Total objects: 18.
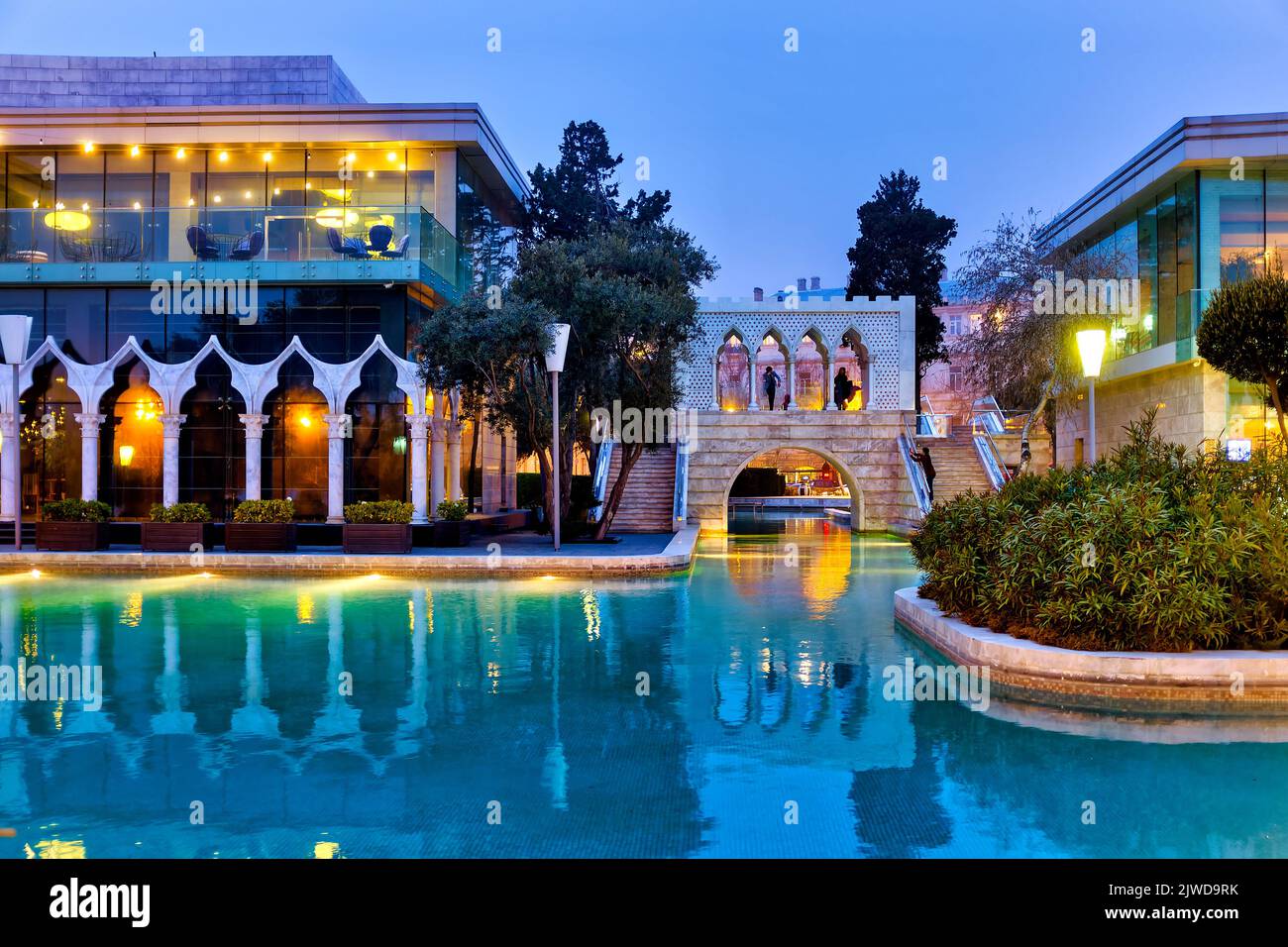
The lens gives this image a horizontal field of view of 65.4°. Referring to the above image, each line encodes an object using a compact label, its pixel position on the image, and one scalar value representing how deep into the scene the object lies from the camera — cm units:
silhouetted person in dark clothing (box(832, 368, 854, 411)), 3178
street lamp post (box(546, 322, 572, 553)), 1753
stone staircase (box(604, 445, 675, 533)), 2598
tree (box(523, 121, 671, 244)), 3359
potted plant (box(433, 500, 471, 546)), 1950
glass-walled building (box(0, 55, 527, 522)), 2197
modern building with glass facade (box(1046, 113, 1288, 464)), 2259
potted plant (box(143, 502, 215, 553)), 1823
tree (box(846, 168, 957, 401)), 3966
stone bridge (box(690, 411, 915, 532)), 2791
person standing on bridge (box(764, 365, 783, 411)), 3424
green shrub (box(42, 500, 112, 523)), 1886
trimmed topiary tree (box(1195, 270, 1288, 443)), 1595
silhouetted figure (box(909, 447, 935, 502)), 2720
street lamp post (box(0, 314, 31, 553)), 1877
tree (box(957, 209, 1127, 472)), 2703
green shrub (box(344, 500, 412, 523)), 1828
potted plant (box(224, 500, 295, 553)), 1803
